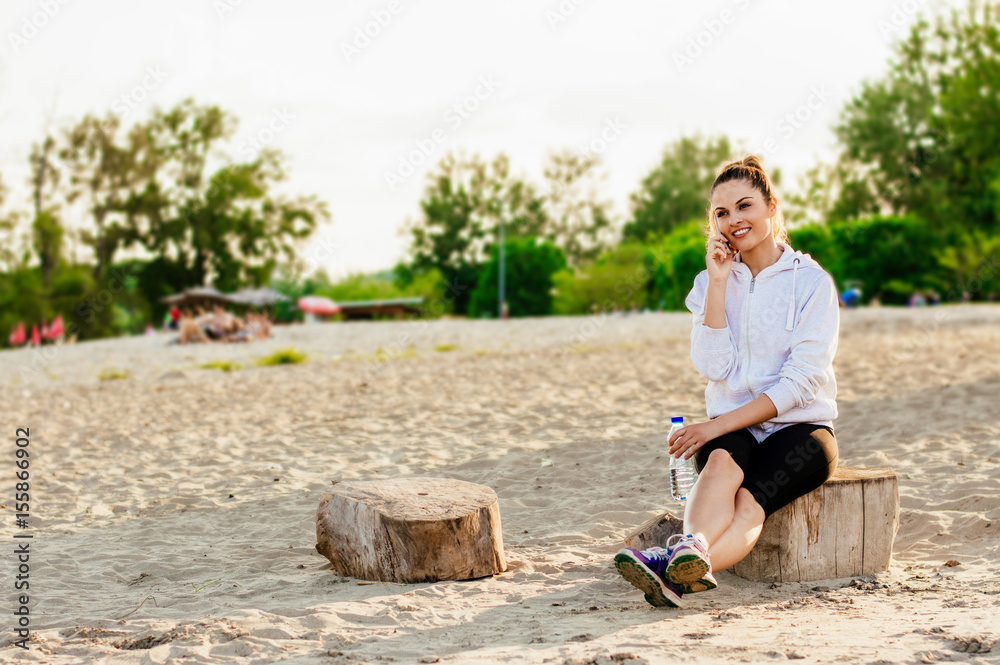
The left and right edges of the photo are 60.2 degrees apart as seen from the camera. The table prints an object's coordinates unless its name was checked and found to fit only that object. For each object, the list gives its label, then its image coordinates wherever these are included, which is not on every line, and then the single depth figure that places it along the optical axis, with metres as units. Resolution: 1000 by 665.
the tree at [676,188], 50.44
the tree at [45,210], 35.28
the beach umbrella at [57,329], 21.50
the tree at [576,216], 50.50
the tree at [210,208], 40.19
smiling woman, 3.19
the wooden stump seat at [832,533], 3.48
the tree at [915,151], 32.56
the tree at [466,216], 49.38
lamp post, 37.84
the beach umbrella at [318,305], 34.19
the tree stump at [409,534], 3.63
